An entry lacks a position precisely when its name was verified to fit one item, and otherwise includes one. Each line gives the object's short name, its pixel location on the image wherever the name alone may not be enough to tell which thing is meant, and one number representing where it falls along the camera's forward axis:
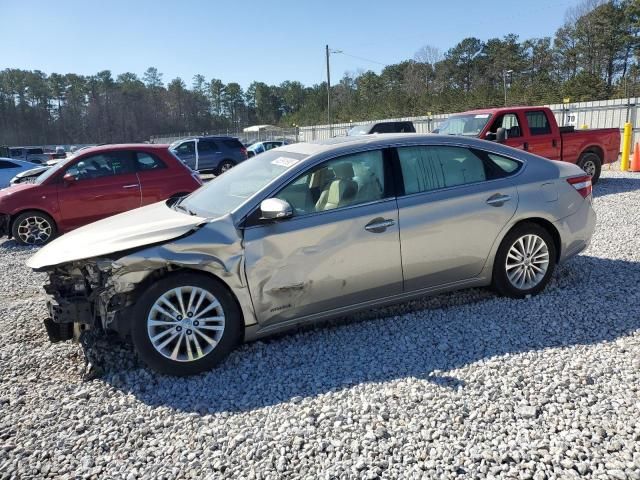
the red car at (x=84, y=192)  8.70
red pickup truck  10.45
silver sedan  3.50
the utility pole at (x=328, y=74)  41.97
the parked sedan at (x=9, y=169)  17.47
